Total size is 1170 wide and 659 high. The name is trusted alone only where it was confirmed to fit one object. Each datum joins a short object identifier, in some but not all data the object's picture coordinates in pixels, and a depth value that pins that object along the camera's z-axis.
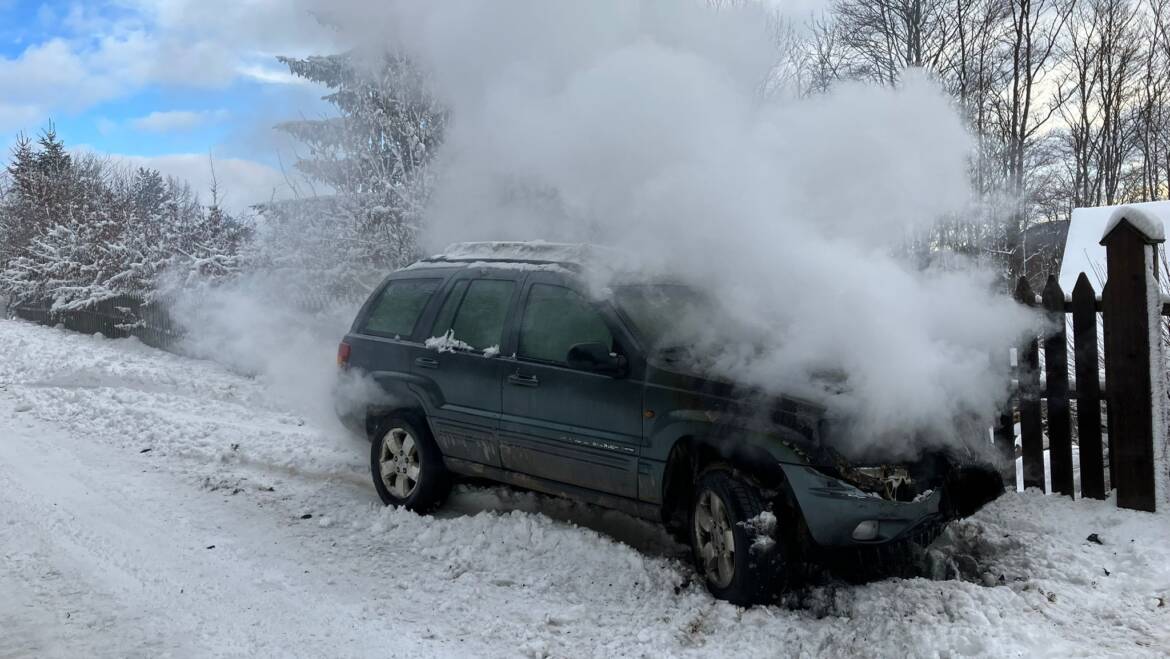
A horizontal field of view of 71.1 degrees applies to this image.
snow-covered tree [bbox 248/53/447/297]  9.58
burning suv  3.89
